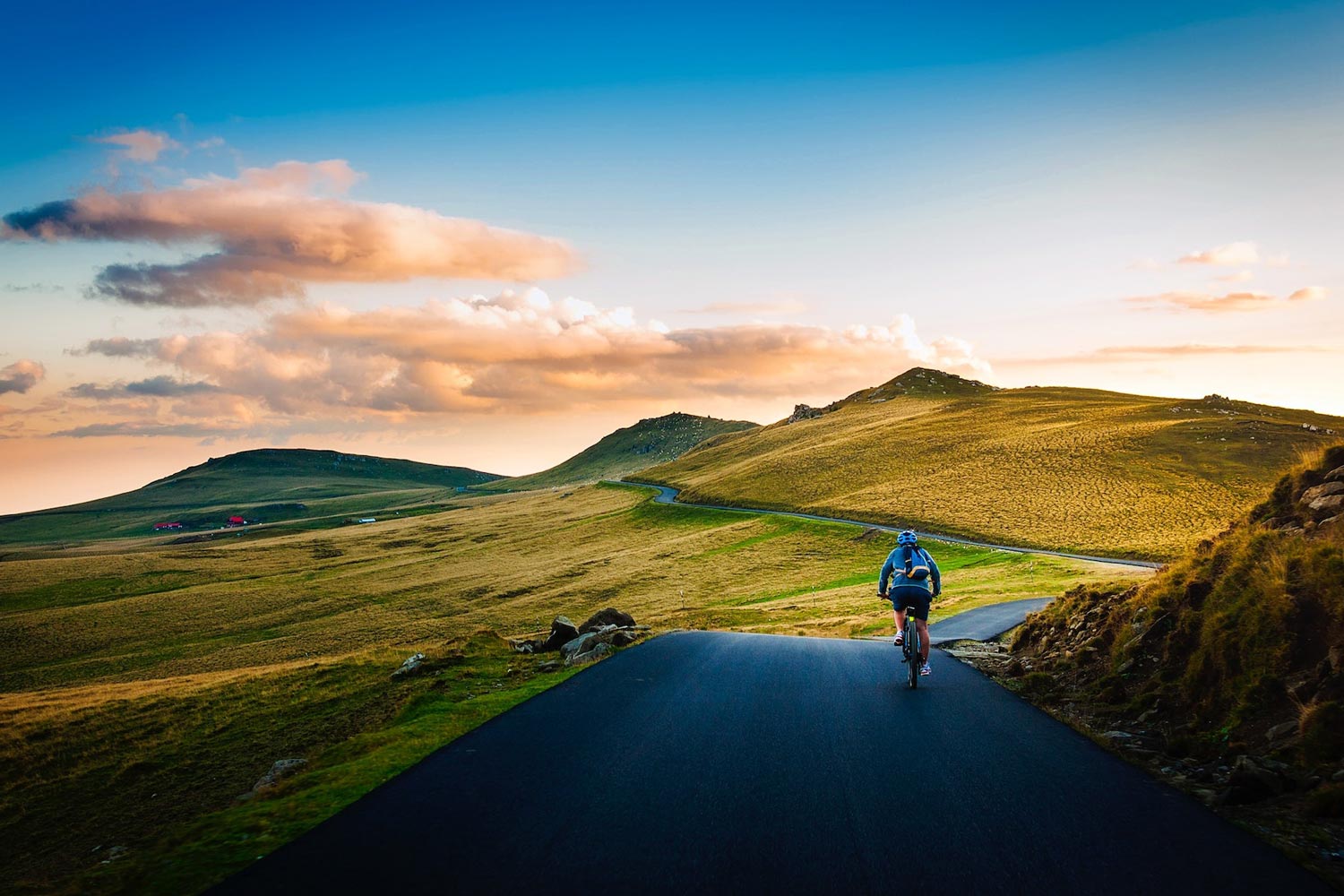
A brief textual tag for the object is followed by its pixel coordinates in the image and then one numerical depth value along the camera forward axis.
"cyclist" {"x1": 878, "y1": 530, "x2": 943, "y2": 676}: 14.63
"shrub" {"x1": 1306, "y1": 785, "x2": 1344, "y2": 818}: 7.66
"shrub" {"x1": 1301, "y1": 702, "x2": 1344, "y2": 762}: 8.55
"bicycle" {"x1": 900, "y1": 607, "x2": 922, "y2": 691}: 14.39
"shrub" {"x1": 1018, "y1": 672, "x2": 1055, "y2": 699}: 14.43
